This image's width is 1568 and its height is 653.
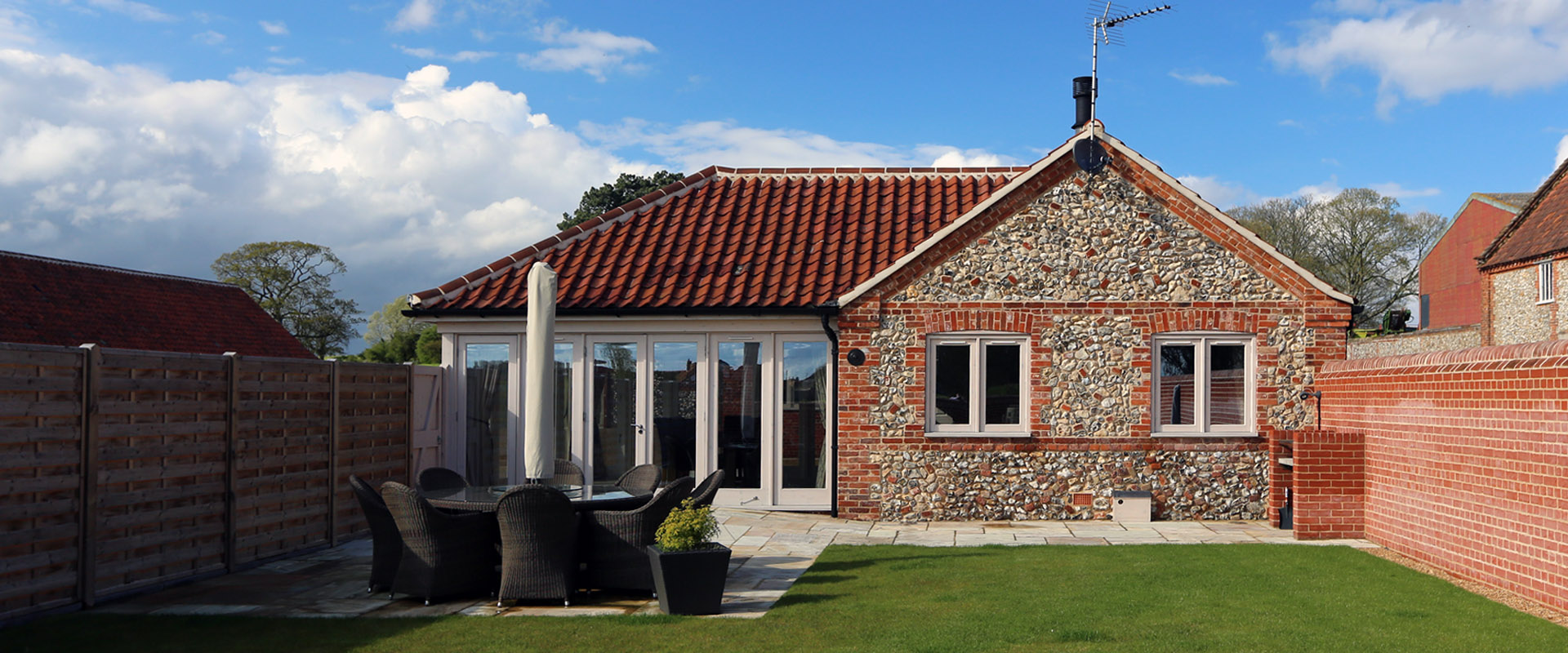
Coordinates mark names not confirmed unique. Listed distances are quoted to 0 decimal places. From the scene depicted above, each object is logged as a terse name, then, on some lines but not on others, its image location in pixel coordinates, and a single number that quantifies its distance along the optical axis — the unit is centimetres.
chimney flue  1470
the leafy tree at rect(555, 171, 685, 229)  4481
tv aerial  1285
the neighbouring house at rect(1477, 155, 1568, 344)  2861
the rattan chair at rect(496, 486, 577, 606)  809
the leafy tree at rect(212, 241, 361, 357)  4812
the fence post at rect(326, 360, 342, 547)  1109
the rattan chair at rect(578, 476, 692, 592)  842
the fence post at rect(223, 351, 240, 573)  952
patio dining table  861
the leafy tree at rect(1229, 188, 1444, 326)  4781
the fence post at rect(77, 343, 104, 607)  795
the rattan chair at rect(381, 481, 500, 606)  809
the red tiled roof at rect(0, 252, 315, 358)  2892
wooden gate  1310
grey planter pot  785
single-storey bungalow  1291
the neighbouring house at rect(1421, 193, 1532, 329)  4284
